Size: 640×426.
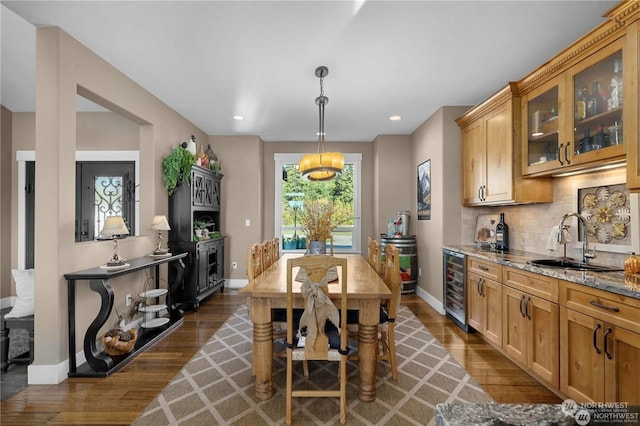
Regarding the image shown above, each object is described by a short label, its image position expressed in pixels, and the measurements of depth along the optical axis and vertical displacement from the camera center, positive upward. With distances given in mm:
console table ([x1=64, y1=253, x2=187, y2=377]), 2396 -904
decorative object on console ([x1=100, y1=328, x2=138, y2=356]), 2691 -1140
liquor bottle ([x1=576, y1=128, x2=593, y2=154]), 2212 +499
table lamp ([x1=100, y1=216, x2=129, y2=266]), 2570 -136
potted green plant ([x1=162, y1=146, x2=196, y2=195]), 3855 +592
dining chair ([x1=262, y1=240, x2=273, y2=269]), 2996 -423
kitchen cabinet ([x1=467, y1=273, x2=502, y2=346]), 2778 -923
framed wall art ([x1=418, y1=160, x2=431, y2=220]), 4523 +336
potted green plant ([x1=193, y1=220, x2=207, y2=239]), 4484 -214
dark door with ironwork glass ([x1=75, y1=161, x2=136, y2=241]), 4340 +288
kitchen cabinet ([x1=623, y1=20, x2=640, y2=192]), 1792 +639
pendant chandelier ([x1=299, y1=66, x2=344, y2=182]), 2844 +459
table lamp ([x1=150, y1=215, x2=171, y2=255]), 3412 -134
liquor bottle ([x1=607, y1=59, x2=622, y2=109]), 1948 +807
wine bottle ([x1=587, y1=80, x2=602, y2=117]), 2130 +779
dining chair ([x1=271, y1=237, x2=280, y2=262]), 3555 -427
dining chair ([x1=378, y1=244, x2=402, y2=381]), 2363 -745
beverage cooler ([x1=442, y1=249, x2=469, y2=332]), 3432 -880
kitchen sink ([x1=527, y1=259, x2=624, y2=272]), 2290 -418
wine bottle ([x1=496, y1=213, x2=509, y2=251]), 3416 -264
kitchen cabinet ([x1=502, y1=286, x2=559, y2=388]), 2107 -920
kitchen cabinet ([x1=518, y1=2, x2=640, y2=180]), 1843 +803
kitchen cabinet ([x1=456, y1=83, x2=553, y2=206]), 2977 +607
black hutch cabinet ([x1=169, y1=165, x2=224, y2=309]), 4109 -377
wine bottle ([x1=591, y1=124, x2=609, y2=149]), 2086 +502
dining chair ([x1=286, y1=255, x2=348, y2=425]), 1919 -671
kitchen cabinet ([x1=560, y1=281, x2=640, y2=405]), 1589 -766
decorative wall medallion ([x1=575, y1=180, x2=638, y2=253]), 2172 -22
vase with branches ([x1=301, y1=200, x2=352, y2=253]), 3093 -94
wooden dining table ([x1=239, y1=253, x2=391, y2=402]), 2072 -753
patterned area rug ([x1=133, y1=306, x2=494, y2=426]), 1949 -1301
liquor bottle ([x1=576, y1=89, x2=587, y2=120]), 2257 +787
